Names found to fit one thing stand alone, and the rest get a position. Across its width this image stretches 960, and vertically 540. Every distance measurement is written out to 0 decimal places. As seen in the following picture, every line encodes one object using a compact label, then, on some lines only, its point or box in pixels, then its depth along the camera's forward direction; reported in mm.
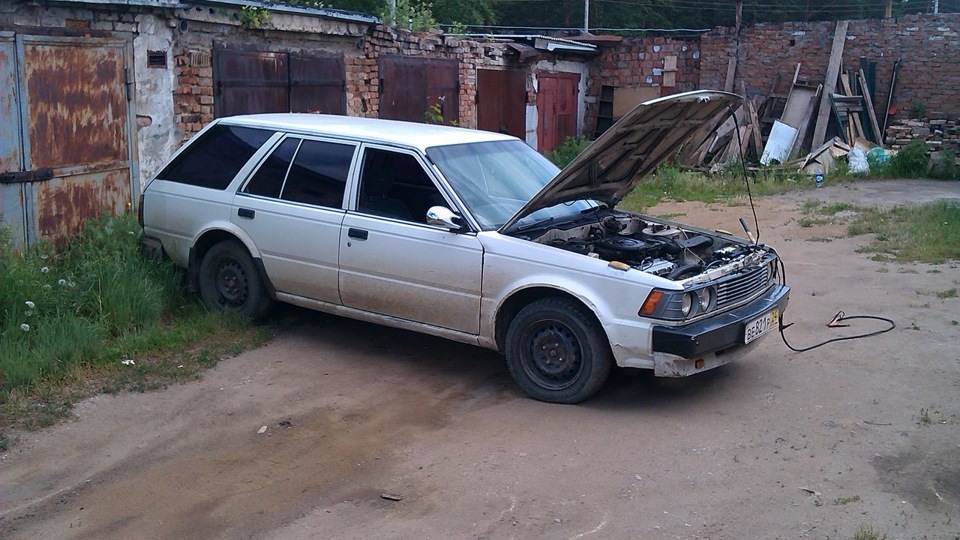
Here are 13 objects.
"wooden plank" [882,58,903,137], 18969
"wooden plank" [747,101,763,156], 19156
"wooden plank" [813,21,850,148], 18891
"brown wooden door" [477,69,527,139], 15852
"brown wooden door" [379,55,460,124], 13023
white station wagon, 5625
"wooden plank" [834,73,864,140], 18938
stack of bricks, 18438
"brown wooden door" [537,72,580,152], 18312
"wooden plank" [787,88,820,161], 18891
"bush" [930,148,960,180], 17500
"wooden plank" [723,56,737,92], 20234
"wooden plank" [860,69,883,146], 18938
